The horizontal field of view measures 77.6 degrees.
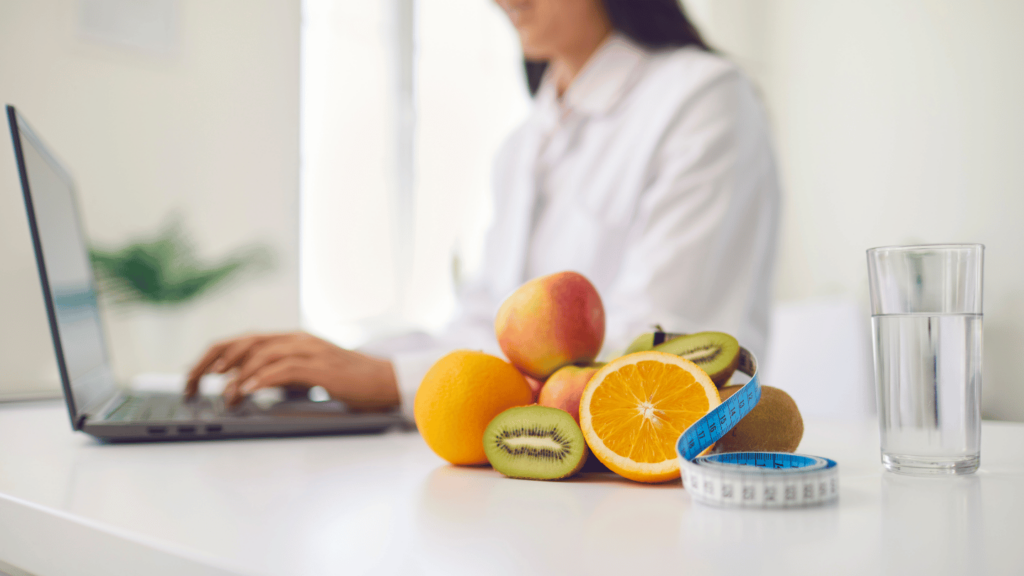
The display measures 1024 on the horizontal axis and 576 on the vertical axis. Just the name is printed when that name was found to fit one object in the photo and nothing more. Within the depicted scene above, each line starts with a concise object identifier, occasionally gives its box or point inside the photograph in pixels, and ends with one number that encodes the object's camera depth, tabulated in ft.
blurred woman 3.03
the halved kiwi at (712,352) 1.51
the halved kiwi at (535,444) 1.47
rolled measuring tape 1.20
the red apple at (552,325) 1.63
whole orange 1.58
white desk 0.92
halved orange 1.42
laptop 2.10
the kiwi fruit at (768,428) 1.43
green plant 5.59
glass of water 1.38
